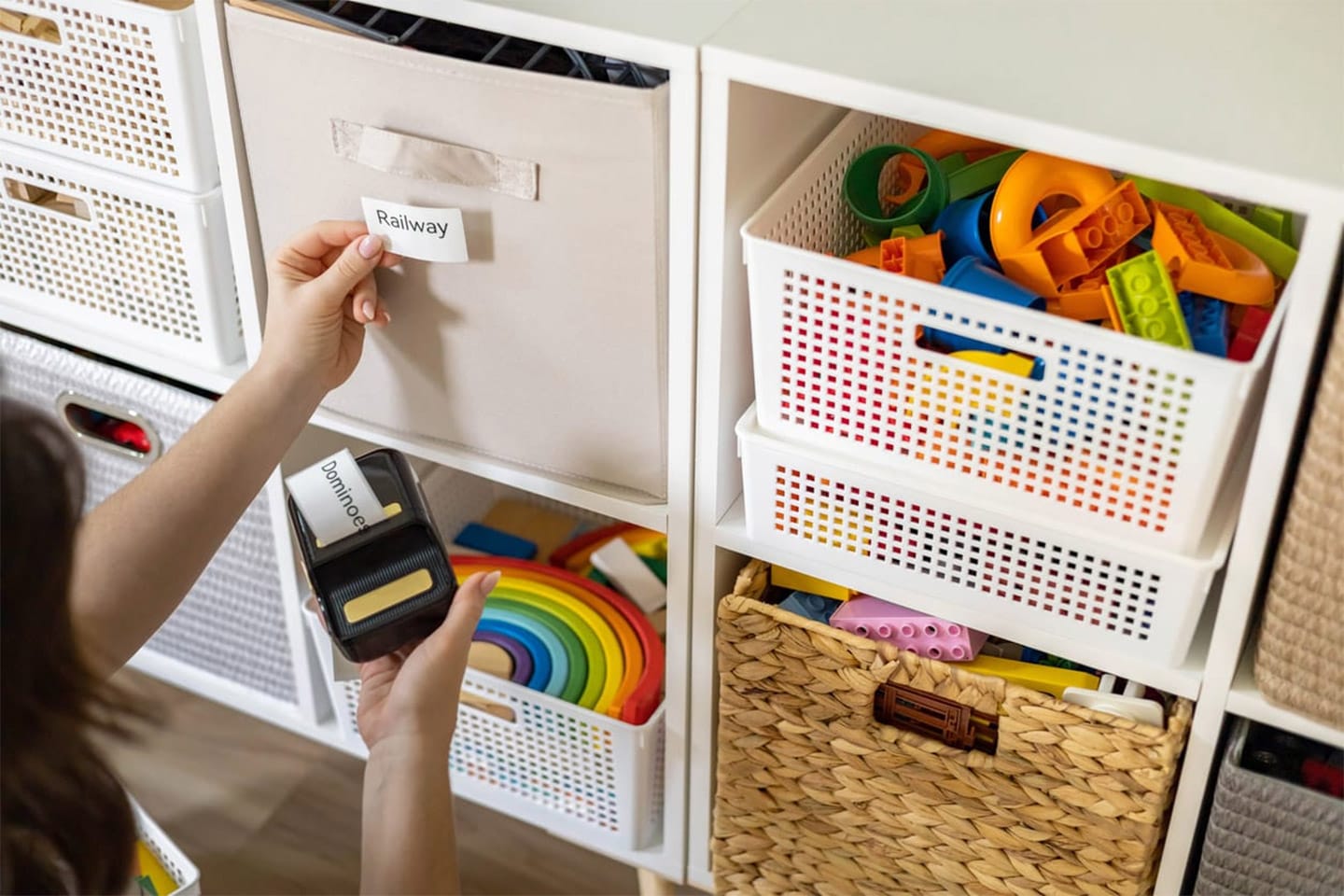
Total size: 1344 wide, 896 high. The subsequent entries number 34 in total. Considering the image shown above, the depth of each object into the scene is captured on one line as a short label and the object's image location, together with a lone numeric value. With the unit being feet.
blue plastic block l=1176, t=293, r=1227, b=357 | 3.14
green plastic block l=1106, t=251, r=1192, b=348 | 3.07
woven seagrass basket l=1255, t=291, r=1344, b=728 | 2.81
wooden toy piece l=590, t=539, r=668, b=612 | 4.94
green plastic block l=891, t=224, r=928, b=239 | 3.52
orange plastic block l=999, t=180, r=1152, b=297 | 3.27
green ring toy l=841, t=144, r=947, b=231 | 3.49
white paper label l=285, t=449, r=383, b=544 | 3.60
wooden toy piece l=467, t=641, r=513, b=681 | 4.42
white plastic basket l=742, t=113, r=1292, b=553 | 2.92
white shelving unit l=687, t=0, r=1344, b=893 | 2.74
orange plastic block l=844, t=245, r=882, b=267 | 3.41
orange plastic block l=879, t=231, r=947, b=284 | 3.34
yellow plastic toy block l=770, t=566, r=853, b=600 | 3.76
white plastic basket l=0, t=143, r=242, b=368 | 4.01
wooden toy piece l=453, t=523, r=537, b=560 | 5.29
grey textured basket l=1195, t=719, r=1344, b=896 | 3.26
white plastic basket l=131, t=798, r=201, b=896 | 4.15
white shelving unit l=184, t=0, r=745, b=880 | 3.10
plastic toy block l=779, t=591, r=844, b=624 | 3.76
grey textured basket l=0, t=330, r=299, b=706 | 4.45
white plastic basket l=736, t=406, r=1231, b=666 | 3.19
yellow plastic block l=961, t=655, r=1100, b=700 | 3.54
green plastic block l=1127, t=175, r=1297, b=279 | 3.33
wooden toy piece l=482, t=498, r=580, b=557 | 5.41
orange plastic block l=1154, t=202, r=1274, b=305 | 3.16
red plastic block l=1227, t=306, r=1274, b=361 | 3.18
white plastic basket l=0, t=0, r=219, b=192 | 3.68
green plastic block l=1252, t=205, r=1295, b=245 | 3.45
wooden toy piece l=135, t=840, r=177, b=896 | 4.33
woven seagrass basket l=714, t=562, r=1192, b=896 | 3.37
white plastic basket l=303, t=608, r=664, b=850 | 4.20
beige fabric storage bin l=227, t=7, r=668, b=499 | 3.24
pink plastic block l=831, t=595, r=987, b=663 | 3.58
